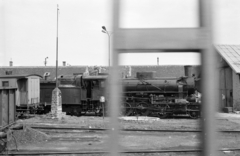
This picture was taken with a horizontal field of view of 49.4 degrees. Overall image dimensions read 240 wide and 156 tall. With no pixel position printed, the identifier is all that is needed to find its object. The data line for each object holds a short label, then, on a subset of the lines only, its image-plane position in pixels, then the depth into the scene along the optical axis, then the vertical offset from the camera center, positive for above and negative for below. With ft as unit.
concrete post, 45.42 -2.13
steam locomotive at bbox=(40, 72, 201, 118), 54.19 -0.63
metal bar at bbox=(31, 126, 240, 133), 34.12 -4.79
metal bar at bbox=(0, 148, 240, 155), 22.40 -5.17
